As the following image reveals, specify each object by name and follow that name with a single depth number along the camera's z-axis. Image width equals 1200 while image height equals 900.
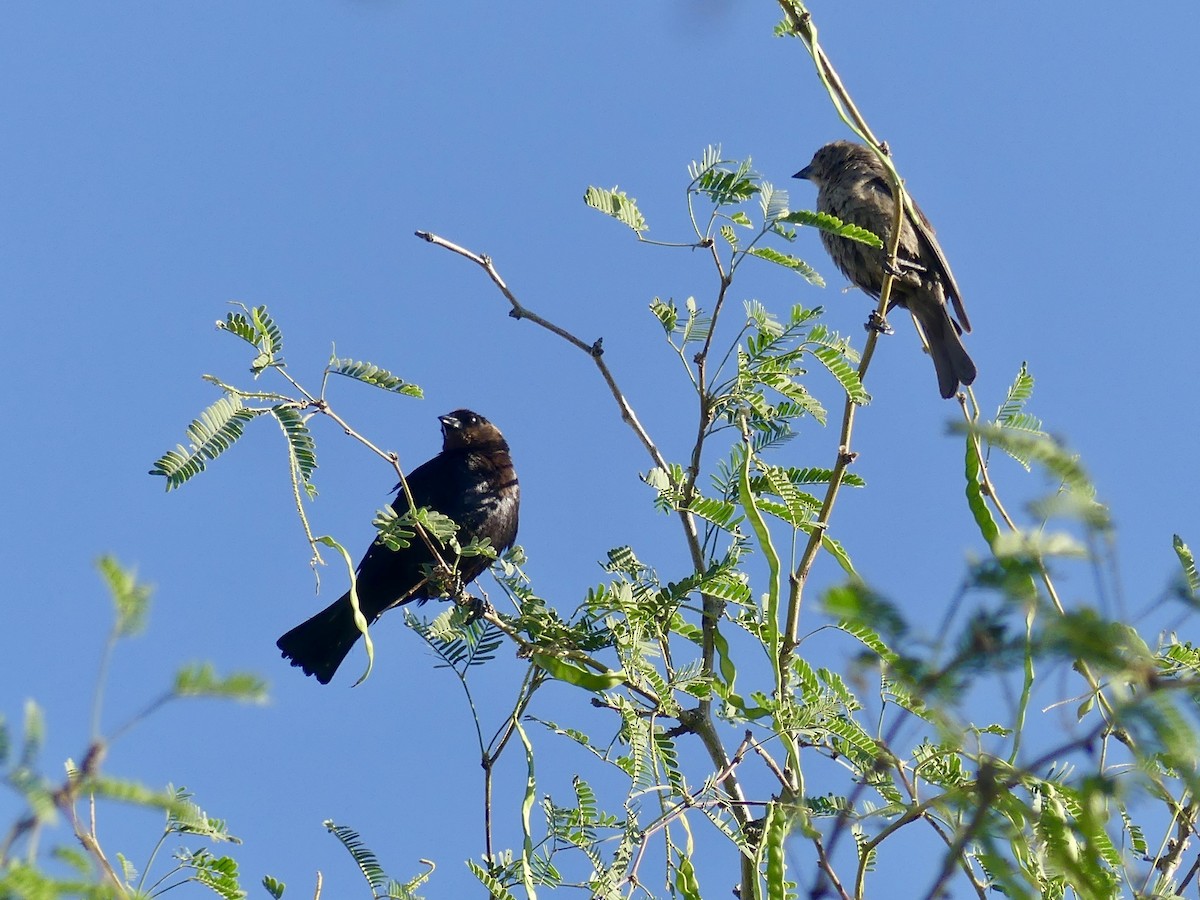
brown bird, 12.70
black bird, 11.52
